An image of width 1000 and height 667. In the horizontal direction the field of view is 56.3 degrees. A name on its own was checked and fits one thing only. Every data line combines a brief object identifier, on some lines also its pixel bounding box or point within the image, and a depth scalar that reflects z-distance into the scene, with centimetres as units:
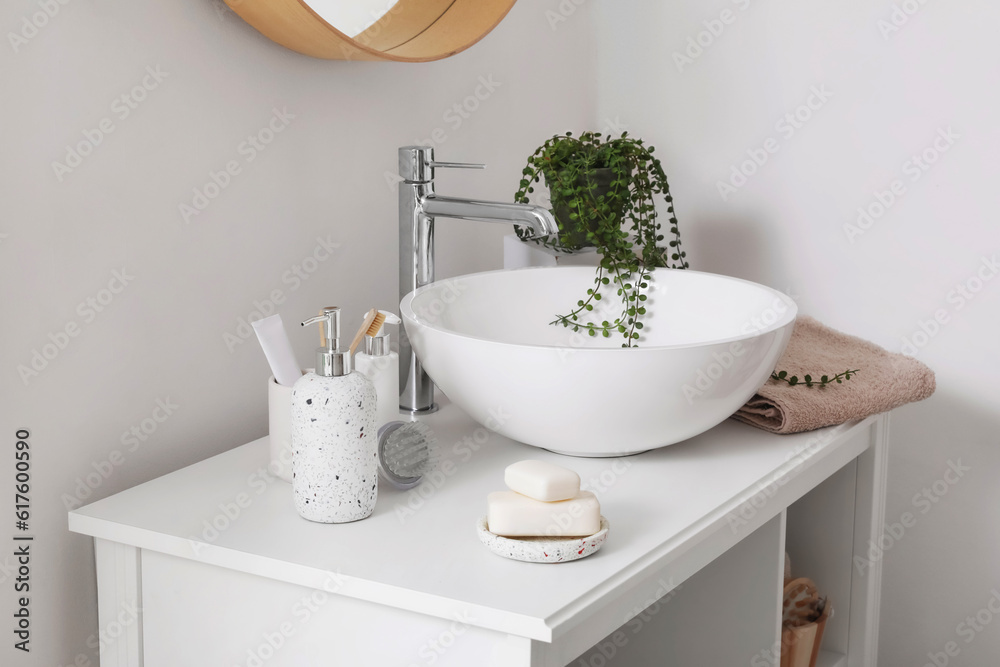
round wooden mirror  97
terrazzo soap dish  73
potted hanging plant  119
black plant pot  127
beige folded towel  106
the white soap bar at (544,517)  74
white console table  70
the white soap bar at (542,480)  74
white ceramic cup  89
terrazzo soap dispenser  80
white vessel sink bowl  87
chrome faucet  106
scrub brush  87
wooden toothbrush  91
